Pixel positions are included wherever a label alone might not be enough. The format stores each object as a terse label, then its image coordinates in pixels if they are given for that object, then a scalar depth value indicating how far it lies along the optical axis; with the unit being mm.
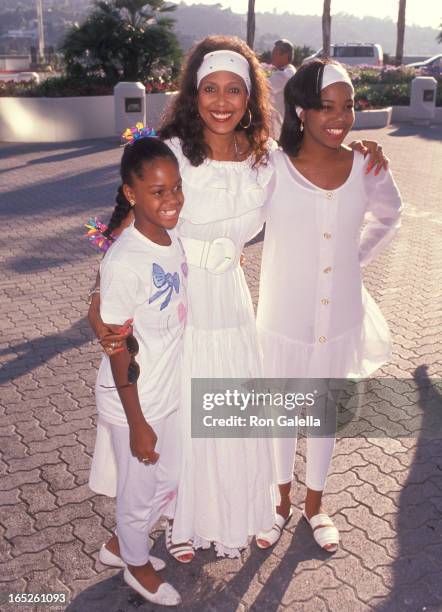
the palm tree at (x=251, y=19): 35500
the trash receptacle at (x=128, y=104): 16578
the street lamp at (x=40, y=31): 56922
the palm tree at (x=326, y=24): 31391
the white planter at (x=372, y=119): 19844
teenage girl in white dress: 3154
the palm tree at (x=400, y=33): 33094
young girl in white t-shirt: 2736
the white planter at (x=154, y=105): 18484
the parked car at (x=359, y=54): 38531
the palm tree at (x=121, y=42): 19266
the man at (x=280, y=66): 9883
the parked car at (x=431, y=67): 29023
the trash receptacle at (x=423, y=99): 20312
